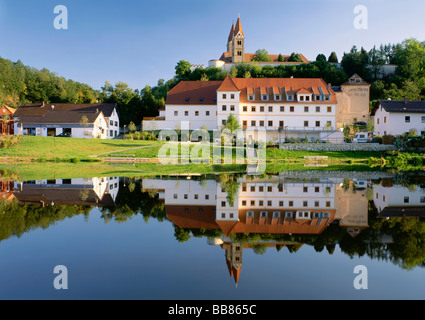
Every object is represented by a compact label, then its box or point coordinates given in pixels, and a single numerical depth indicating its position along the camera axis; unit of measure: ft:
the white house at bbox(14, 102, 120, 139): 182.60
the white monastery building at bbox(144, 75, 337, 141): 169.78
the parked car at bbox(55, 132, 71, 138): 180.96
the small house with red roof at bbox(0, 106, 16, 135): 181.33
